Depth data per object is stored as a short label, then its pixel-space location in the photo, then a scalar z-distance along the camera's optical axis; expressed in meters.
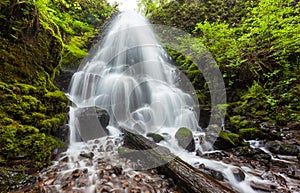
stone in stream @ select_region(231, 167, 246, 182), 3.13
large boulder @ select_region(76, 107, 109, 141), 5.03
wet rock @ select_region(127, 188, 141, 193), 2.78
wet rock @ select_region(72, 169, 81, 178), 3.07
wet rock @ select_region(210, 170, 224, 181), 3.11
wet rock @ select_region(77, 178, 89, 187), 2.85
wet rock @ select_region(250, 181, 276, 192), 2.84
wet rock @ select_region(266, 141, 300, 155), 3.98
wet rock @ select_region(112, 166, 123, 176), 3.28
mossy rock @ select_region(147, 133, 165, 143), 4.83
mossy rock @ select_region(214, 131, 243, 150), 4.50
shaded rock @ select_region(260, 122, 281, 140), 4.60
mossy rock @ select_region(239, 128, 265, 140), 4.79
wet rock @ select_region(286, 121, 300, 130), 4.83
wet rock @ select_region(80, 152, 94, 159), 3.93
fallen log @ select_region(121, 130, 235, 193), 2.41
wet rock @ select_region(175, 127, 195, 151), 4.48
